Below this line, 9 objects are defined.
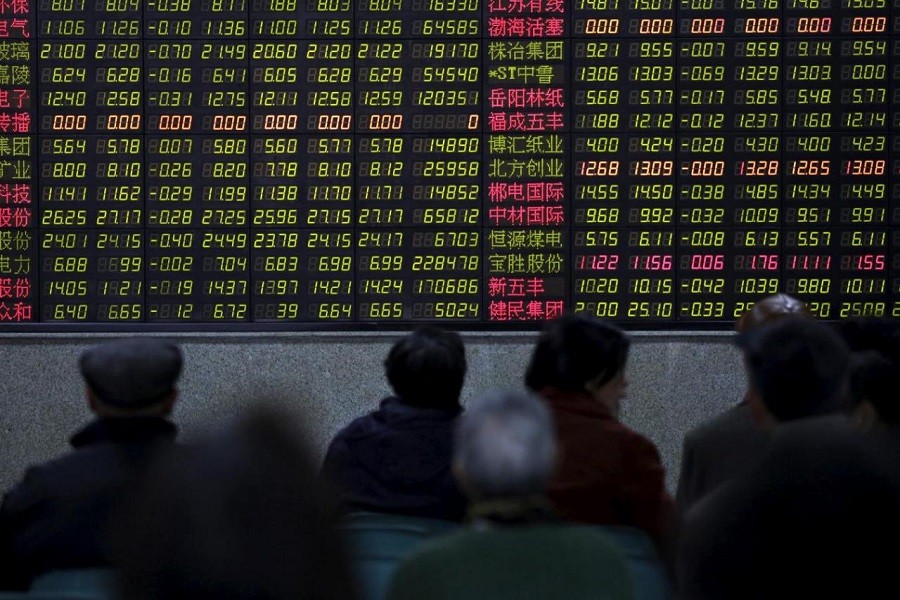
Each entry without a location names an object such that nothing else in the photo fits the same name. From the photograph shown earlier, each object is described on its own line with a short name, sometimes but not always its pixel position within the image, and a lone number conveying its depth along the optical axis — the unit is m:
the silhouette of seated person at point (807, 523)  5.32
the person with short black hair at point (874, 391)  7.37
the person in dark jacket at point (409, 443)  8.37
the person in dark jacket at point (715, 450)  8.16
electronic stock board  16.08
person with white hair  4.36
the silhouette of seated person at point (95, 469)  6.51
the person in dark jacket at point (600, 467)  7.37
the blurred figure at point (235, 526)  3.84
